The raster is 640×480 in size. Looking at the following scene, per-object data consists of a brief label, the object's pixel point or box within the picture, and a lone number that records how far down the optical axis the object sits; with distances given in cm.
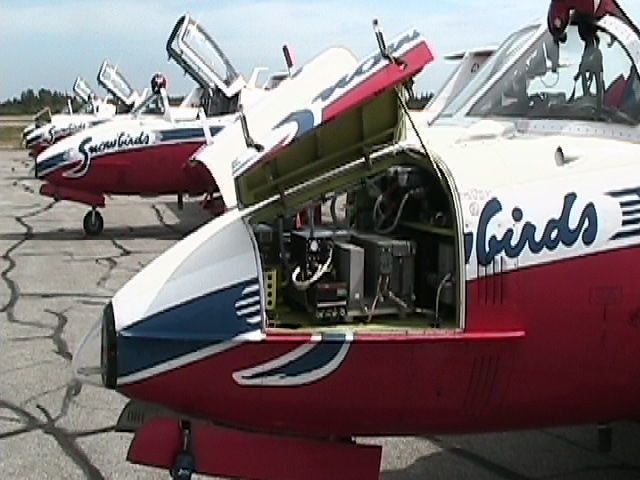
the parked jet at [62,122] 2489
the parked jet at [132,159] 1520
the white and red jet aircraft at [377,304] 367
